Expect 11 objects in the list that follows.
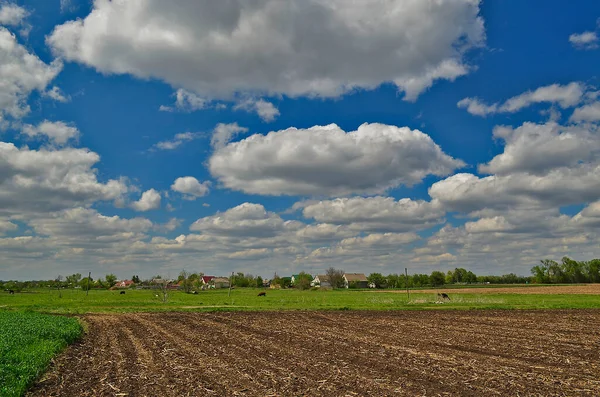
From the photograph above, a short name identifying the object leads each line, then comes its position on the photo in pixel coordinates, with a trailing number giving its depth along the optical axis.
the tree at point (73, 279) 131.57
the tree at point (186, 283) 102.19
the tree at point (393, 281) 187.00
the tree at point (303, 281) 162.50
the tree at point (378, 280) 194.75
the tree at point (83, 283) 159.82
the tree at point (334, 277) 182.00
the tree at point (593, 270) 158.25
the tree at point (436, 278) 182.25
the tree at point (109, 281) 188.38
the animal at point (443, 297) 59.83
